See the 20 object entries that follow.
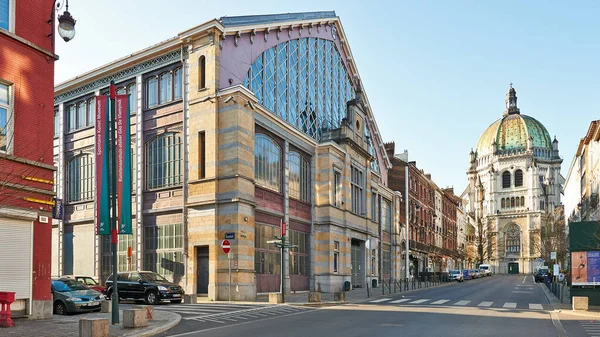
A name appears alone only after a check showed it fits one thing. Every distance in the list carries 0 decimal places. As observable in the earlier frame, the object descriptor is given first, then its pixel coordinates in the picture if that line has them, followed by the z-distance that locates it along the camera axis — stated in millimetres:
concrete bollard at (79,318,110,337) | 13234
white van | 95950
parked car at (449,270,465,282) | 67275
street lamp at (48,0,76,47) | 16139
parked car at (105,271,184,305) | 25359
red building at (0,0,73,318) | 17453
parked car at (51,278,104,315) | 20625
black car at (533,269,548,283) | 63912
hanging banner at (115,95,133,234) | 19812
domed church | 146000
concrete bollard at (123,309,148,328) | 15602
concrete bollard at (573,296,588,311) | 22266
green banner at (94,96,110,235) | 18197
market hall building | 29406
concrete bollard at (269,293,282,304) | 26589
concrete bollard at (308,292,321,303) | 26406
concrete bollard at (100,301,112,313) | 20781
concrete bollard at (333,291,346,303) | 27734
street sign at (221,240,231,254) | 27016
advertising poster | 24828
